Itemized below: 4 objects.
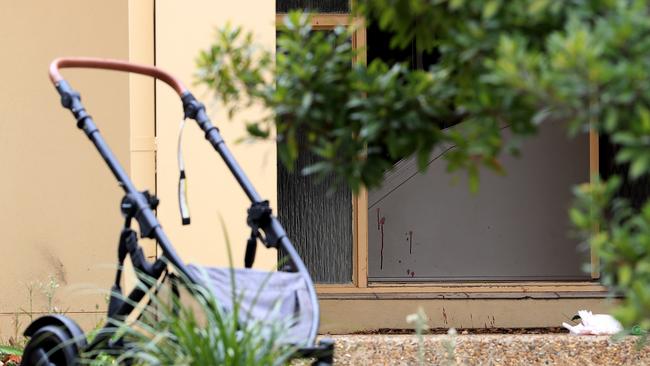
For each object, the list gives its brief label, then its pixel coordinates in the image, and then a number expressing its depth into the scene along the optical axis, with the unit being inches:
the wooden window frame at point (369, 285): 557.9
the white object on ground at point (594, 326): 505.4
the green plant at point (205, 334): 277.1
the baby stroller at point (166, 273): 305.3
